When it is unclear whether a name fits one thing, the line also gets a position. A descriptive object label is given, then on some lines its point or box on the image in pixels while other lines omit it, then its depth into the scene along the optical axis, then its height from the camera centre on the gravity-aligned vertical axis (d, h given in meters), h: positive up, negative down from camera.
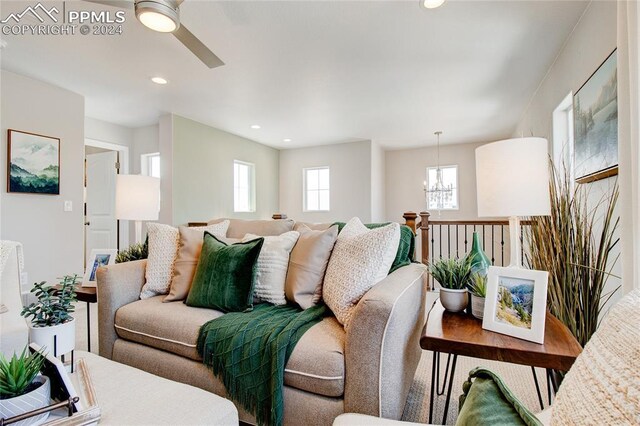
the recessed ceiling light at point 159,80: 3.19 +1.45
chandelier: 6.32 +0.37
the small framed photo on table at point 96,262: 2.14 -0.33
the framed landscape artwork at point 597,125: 1.79 +0.59
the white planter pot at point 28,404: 0.80 -0.51
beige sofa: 1.19 -0.62
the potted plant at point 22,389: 0.81 -0.48
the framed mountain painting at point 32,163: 3.11 +0.57
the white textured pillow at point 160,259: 1.98 -0.29
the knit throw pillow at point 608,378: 0.38 -0.23
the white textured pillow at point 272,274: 1.77 -0.34
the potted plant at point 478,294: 1.34 -0.36
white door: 4.58 +0.22
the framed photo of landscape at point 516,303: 1.11 -0.34
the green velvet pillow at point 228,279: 1.68 -0.36
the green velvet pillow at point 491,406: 0.52 -0.35
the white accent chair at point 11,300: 1.43 -0.44
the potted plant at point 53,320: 1.11 -0.39
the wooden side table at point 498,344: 1.00 -0.47
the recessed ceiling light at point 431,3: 2.00 +1.41
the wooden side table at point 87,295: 1.95 -0.51
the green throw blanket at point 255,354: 1.27 -0.62
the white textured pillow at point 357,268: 1.46 -0.26
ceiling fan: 1.48 +1.02
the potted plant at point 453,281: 1.43 -0.32
